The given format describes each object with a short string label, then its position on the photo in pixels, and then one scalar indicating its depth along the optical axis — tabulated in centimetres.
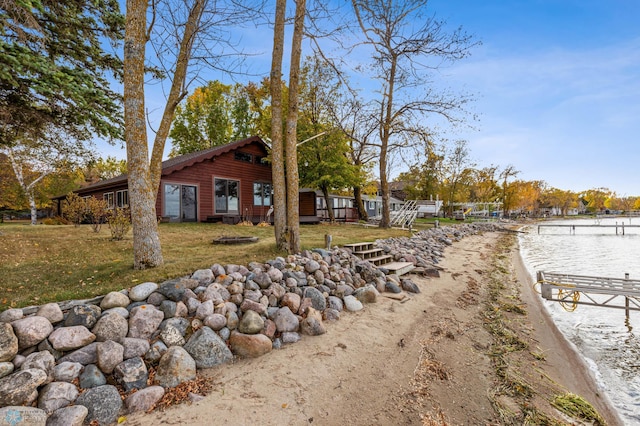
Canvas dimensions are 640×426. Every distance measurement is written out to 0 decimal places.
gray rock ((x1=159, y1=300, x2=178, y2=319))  360
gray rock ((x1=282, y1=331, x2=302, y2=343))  386
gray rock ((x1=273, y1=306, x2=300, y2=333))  400
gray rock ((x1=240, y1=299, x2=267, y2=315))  402
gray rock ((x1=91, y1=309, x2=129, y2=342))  308
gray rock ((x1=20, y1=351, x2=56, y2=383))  258
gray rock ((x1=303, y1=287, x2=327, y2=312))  471
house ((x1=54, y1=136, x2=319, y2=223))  1409
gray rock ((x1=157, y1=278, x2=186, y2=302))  383
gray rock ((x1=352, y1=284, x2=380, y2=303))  542
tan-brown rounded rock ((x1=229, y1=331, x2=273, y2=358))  348
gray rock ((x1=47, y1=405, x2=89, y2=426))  227
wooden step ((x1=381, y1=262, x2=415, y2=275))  701
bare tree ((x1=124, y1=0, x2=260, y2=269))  472
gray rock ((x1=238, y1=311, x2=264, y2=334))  373
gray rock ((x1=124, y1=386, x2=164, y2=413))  255
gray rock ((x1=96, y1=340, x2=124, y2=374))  281
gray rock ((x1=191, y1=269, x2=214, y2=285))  438
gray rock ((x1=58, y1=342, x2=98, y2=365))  280
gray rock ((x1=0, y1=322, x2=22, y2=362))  260
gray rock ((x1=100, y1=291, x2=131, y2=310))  346
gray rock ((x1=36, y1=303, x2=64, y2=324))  310
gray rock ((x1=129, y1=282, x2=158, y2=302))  371
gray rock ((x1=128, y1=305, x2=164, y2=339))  327
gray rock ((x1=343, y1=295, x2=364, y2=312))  502
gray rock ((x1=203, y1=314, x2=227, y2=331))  365
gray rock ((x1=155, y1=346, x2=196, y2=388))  288
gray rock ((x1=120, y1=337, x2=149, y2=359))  300
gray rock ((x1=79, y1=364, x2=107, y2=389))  264
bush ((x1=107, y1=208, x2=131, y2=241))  757
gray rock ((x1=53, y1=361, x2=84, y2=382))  262
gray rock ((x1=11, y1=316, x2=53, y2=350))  278
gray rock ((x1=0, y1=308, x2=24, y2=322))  293
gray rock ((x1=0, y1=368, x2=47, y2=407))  232
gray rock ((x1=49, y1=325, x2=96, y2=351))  285
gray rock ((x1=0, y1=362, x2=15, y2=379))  248
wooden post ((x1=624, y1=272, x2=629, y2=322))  582
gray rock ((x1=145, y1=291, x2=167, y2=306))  372
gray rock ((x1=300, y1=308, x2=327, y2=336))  408
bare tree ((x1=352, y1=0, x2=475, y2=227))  852
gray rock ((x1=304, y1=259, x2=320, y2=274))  557
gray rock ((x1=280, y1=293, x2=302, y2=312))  442
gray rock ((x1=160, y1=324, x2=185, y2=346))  330
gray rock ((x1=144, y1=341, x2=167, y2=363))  306
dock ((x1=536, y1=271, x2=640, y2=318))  538
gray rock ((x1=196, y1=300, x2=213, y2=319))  371
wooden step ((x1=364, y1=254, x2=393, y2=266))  741
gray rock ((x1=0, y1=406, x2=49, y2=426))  213
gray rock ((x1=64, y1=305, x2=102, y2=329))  313
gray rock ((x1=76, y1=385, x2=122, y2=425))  241
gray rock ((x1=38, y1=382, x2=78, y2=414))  238
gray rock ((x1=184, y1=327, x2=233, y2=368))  324
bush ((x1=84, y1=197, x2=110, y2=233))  885
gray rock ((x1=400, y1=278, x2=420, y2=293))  630
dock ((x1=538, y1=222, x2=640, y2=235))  2867
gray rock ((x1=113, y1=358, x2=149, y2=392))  276
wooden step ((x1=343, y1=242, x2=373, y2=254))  753
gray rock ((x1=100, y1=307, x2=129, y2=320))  331
